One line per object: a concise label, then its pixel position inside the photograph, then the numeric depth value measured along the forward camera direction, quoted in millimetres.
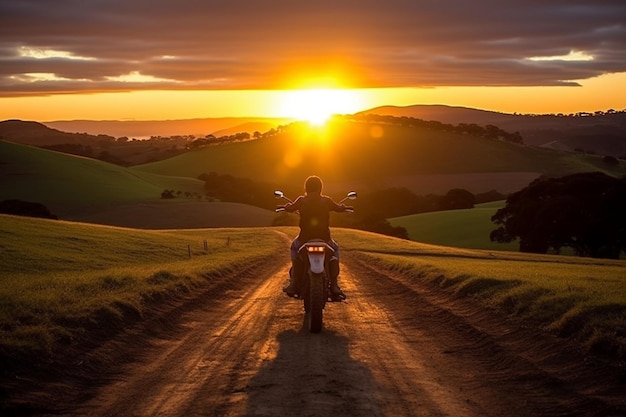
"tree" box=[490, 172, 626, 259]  67312
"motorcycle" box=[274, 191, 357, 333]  15312
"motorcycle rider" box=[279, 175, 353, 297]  16641
